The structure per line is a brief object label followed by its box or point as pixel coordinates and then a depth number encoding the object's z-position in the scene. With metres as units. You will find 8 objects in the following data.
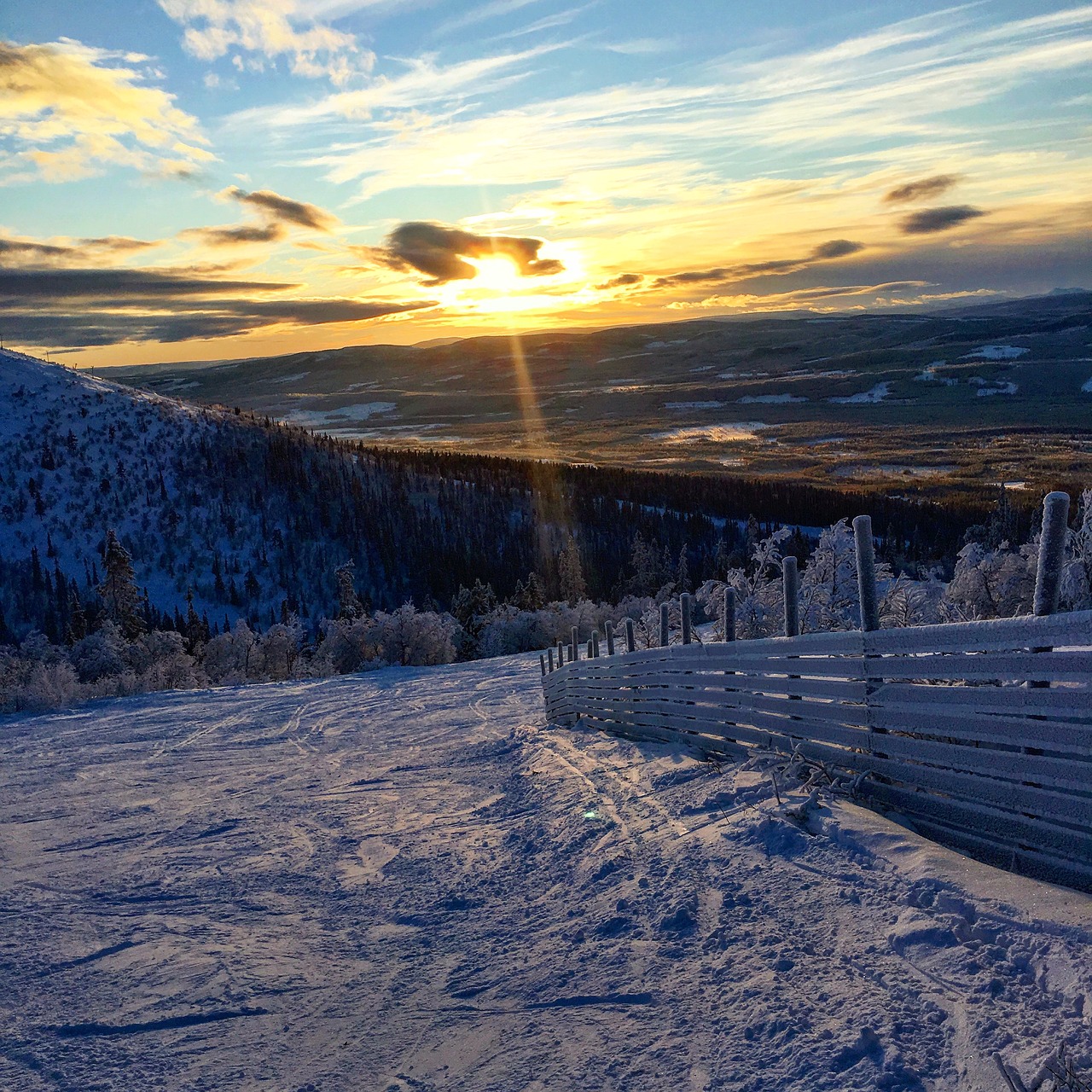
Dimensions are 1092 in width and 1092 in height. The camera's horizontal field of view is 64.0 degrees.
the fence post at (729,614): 8.48
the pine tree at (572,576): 74.94
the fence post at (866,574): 5.89
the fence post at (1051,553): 4.67
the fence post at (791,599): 7.35
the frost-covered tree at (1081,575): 11.87
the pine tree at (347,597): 61.22
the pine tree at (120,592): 54.34
